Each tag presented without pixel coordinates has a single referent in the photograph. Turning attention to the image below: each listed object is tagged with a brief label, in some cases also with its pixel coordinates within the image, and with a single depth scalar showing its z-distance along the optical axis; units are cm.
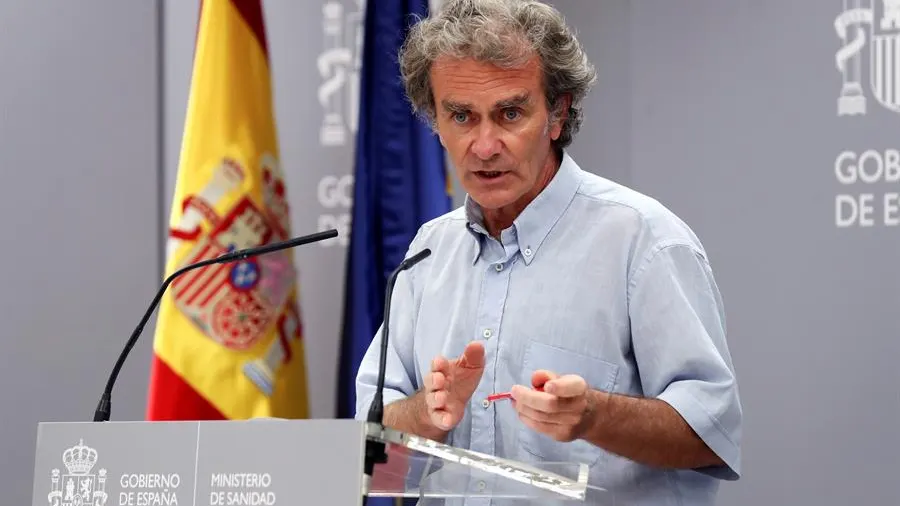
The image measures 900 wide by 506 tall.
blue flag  540
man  437
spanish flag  530
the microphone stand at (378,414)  405
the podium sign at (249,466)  405
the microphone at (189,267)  424
